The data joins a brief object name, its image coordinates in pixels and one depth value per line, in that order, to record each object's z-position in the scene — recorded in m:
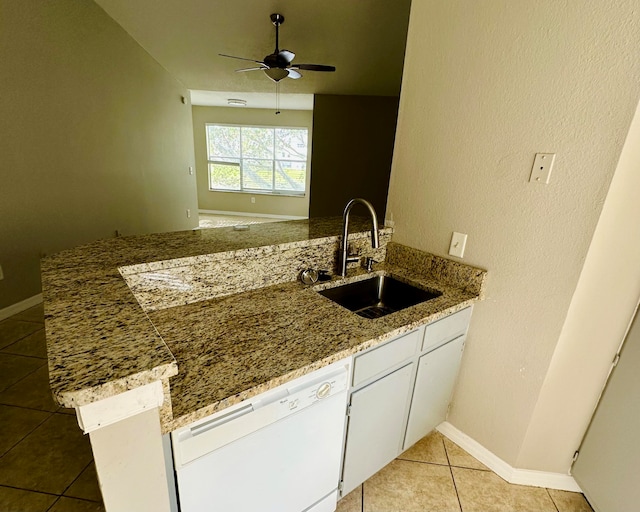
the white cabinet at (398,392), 1.16
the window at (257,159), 7.50
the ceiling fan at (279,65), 2.97
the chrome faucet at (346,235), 1.31
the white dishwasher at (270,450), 0.77
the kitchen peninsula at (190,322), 0.60
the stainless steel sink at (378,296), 1.57
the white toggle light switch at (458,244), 1.49
